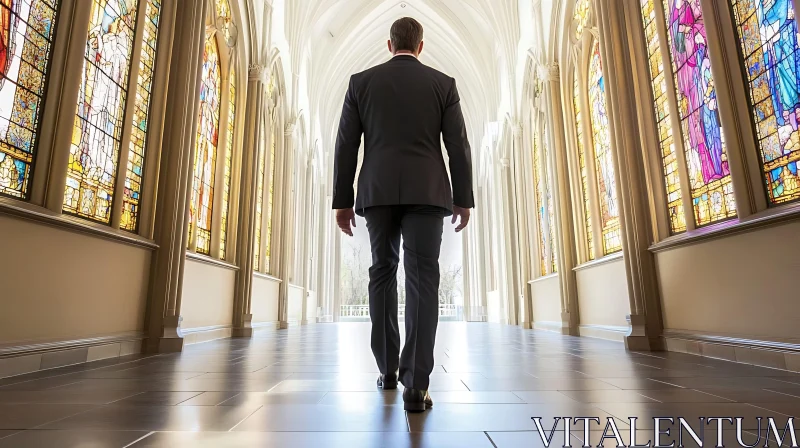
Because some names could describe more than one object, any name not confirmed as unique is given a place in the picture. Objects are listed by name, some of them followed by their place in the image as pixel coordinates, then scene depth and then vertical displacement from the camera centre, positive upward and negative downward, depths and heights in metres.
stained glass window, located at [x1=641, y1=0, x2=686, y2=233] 5.05 +2.10
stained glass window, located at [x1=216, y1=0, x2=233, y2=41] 7.47 +4.99
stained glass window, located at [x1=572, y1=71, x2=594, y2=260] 7.73 +2.56
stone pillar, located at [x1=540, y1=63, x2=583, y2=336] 7.83 +1.92
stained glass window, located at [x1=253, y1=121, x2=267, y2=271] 9.41 +2.27
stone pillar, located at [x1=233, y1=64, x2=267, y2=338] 7.64 +2.03
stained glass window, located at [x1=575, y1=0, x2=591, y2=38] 7.36 +4.81
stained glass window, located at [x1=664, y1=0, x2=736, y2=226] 4.32 +1.92
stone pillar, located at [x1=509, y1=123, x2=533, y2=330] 10.80 +1.78
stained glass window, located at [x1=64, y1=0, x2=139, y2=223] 4.05 +1.94
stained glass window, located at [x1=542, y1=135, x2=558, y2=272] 9.24 +1.91
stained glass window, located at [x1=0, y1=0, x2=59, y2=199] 3.23 +1.74
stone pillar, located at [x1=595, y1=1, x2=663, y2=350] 5.03 +1.48
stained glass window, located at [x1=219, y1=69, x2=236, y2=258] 7.64 +2.73
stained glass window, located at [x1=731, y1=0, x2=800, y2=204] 3.41 +1.73
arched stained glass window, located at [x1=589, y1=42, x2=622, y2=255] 6.72 +2.26
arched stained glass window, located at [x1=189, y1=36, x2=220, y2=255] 6.70 +2.51
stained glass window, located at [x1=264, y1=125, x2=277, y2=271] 10.38 +2.68
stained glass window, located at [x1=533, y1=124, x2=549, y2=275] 9.79 +2.51
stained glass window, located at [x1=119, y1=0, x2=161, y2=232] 4.80 +2.10
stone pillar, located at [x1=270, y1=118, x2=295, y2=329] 10.55 +2.24
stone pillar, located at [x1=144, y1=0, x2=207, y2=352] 4.82 +1.52
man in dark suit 2.04 +0.61
